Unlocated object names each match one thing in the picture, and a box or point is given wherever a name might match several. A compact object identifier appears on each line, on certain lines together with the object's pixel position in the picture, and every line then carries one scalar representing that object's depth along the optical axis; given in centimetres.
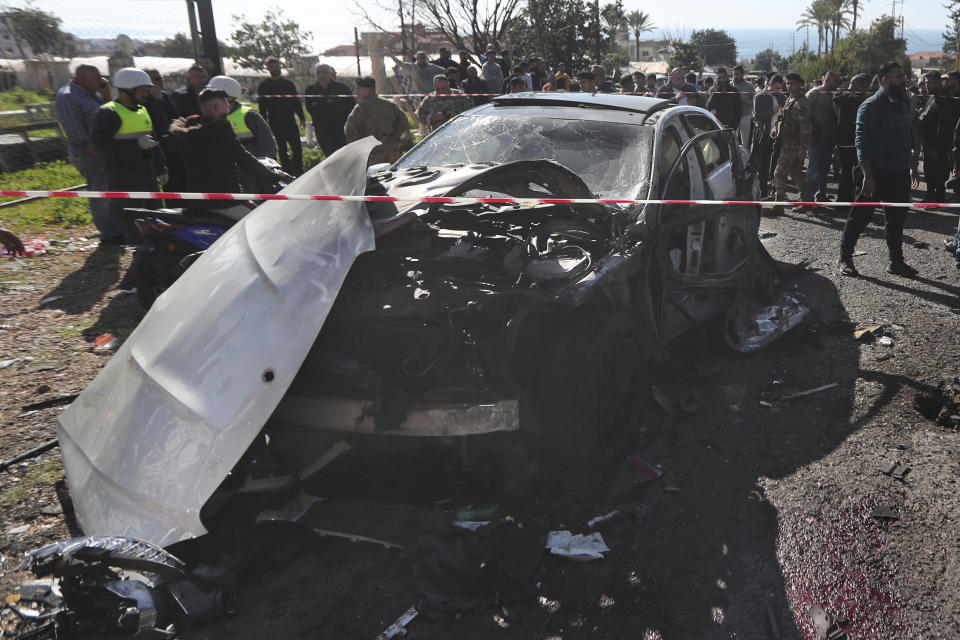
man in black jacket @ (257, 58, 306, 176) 1108
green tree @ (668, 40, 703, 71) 5485
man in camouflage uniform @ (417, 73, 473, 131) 1134
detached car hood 271
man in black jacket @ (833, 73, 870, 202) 1020
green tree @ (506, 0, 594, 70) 2856
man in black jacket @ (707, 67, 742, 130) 1229
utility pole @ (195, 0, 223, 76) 1054
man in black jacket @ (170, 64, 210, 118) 891
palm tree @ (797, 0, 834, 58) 9188
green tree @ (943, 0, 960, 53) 4510
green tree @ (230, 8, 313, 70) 3231
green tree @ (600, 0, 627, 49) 3058
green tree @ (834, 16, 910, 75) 6206
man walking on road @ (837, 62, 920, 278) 684
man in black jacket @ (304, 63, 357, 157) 1036
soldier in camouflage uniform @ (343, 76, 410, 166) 892
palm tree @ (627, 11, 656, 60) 10688
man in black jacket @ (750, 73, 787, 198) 1230
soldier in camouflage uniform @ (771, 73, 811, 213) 1045
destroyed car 277
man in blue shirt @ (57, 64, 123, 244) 765
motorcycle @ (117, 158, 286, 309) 538
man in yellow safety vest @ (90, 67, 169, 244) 690
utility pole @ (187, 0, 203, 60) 1067
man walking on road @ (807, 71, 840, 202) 1059
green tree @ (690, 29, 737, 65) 8756
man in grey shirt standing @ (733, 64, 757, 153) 1329
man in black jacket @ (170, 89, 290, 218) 561
